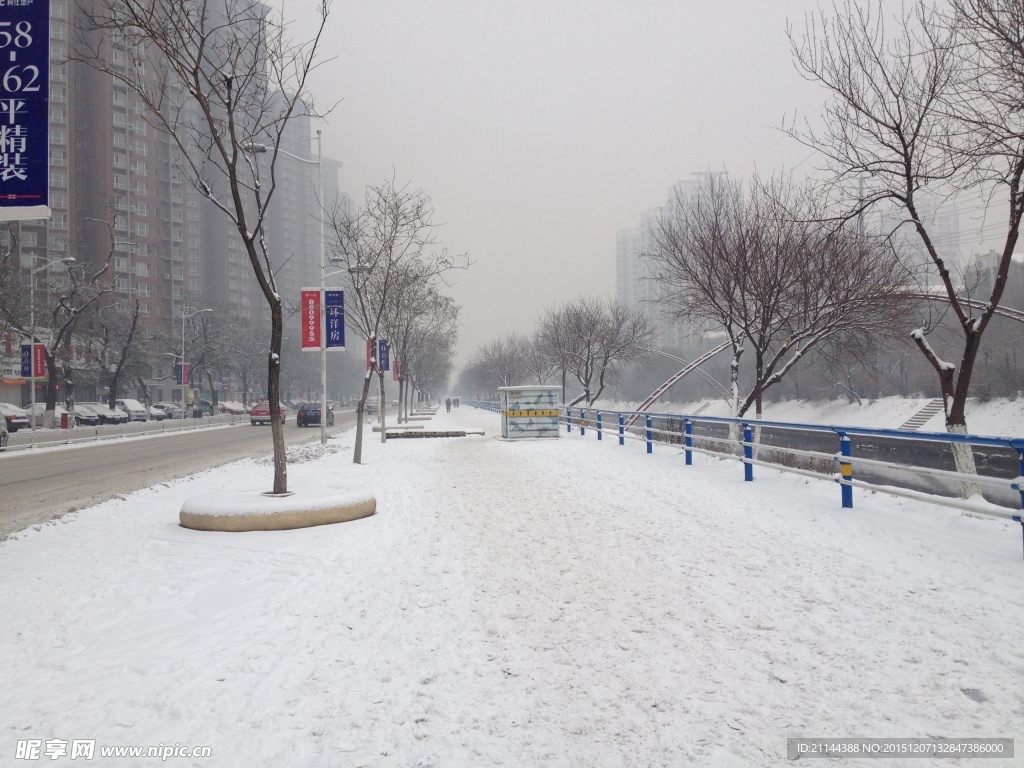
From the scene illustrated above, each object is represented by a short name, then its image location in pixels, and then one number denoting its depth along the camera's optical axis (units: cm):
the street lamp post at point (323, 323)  2248
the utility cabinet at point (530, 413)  2498
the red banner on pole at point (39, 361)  3169
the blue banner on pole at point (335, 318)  2264
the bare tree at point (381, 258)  1894
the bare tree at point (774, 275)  1764
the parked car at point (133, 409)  5378
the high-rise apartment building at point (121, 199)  8125
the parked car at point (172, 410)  6047
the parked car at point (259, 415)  4519
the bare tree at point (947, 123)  909
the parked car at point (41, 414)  4524
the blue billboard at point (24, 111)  768
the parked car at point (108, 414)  4884
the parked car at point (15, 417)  3778
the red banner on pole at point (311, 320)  2411
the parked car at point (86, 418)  4753
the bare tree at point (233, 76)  909
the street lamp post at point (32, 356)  2975
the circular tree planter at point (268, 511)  831
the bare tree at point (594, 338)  3900
